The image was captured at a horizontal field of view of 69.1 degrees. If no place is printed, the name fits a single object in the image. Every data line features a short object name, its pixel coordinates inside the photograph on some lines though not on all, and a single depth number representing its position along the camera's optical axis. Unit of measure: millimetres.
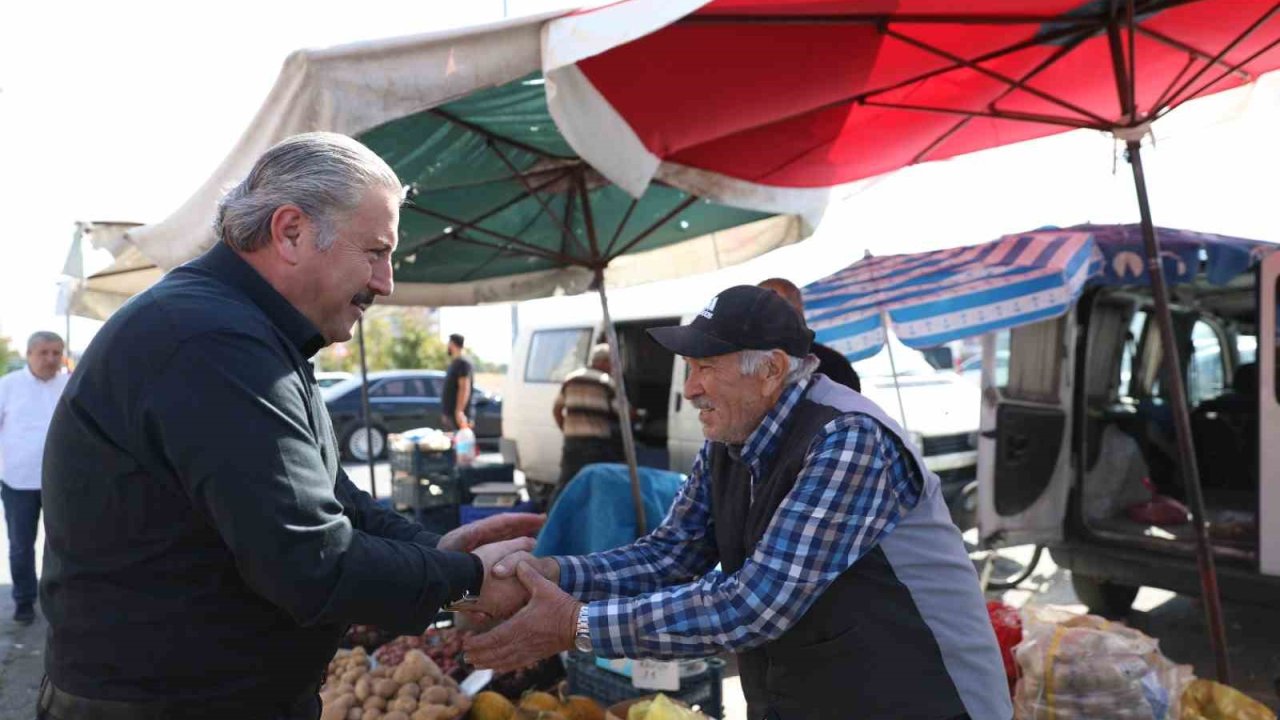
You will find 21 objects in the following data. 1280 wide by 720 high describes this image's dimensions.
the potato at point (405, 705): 3877
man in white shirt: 6887
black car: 17312
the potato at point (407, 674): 4137
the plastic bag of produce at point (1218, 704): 3338
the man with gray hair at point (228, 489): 1480
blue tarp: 4832
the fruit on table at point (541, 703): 3621
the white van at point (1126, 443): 5090
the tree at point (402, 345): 32031
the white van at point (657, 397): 7746
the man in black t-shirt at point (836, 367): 4199
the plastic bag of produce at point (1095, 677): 3215
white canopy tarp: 2951
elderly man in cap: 1941
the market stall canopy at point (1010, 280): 5621
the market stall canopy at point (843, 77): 3311
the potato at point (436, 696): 3867
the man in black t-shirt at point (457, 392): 11984
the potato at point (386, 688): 4098
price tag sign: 3715
